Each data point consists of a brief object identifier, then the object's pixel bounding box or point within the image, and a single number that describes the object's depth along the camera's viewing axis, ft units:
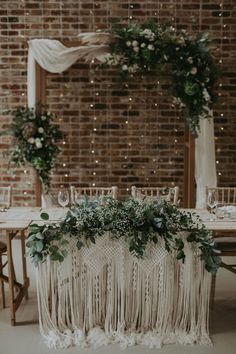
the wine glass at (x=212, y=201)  11.93
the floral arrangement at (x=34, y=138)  16.26
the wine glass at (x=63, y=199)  12.01
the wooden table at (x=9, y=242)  10.60
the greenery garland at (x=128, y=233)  9.56
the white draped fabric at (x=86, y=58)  15.98
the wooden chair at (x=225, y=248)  11.68
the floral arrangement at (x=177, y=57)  15.55
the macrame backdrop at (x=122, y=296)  9.75
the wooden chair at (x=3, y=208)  11.98
